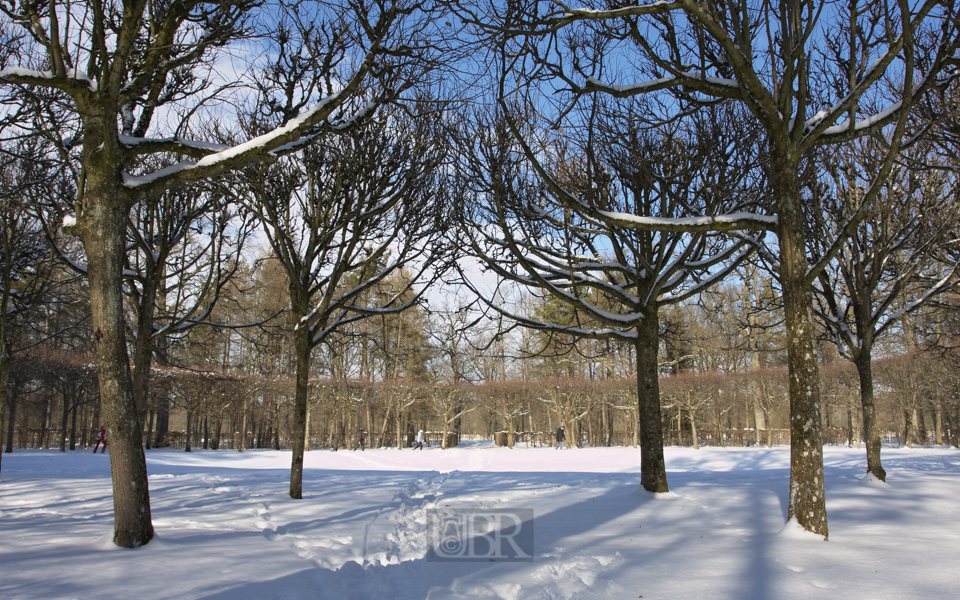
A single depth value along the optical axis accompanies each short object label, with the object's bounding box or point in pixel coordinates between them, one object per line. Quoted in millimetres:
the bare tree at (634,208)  7203
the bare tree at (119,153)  4188
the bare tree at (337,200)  7574
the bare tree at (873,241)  8766
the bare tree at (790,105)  4629
